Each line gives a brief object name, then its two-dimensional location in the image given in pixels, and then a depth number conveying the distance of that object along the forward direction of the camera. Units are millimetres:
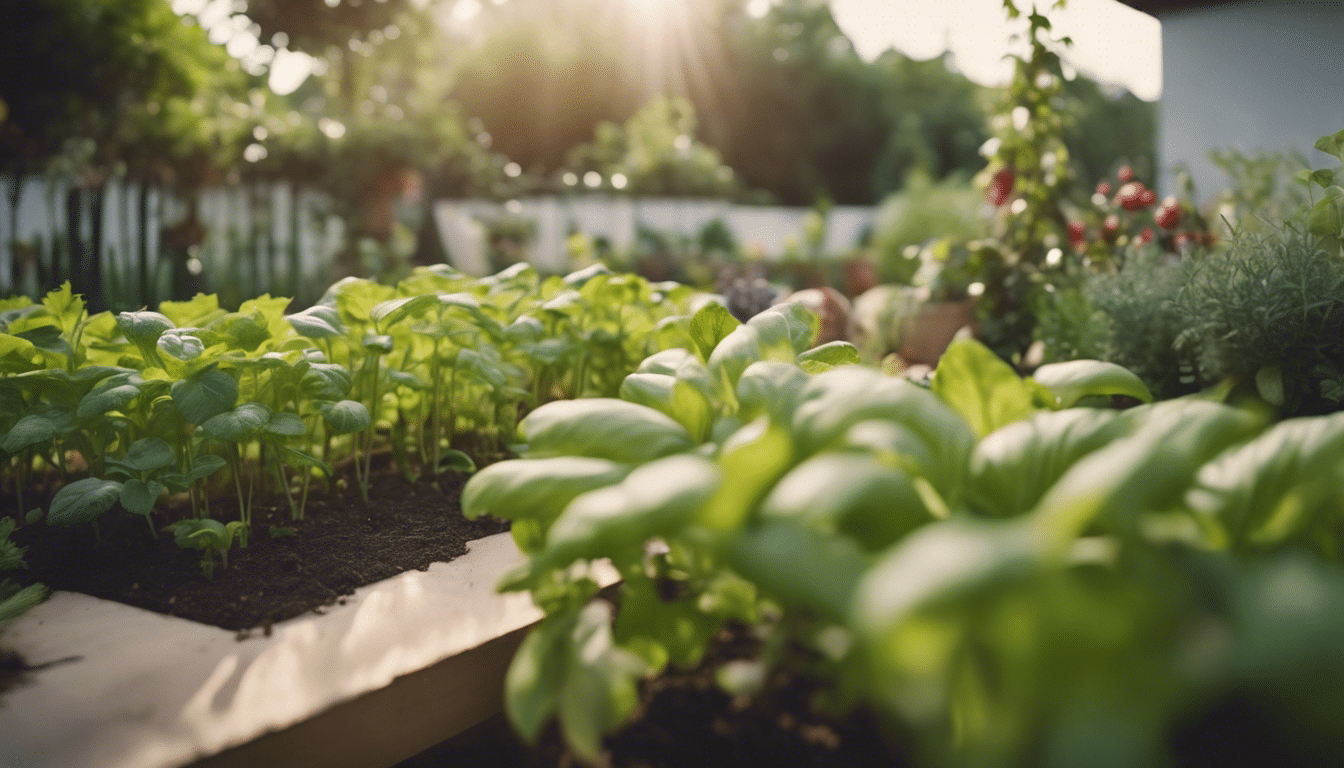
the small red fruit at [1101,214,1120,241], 2762
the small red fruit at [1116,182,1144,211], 2670
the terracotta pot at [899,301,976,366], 3066
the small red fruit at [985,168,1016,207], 2980
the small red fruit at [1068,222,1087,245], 2842
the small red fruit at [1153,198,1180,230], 2600
